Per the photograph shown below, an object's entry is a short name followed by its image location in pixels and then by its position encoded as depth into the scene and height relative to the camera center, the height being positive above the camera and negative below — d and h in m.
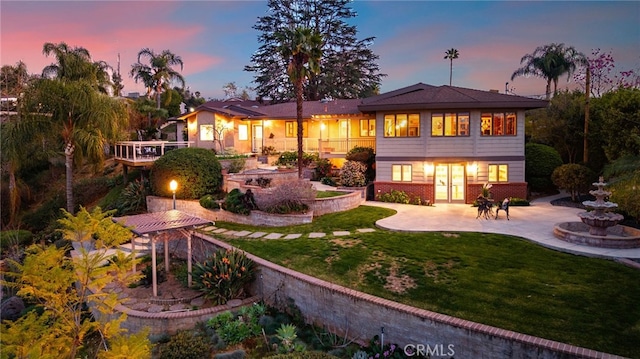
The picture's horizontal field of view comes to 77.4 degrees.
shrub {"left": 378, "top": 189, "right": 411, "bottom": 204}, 19.50 -1.88
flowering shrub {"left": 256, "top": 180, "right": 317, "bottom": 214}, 15.73 -1.56
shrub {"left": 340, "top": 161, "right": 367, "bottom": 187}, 19.97 -0.79
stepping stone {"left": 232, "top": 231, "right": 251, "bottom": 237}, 14.09 -2.62
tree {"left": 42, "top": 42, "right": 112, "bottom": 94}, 20.03 +4.91
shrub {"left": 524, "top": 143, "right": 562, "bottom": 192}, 20.67 -0.40
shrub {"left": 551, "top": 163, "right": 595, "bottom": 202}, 18.34 -0.97
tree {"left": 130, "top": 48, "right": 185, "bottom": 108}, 33.22 +7.58
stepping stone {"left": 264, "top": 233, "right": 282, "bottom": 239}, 13.59 -2.61
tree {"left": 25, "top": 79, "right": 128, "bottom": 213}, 18.56 +2.25
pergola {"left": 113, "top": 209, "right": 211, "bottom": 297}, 11.16 -1.84
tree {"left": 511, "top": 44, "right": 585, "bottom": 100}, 39.62 +9.64
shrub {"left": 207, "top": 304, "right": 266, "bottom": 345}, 9.12 -3.86
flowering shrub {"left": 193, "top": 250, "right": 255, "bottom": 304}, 10.57 -3.10
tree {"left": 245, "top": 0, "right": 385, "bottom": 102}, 43.56 +11.71
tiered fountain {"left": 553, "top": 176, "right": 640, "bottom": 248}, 11.15 -2.24
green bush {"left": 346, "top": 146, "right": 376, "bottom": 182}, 21.66 +0.11
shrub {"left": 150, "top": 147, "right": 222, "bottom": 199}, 18.38 -0.58
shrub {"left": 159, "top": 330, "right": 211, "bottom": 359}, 8.58 -4.08
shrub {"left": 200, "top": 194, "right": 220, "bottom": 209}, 17.11 -1.82
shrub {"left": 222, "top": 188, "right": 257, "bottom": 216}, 16.03 -1.72
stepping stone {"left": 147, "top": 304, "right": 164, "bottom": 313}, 10.26 -3.84
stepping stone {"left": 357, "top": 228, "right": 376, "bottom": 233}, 13.70 -2.46
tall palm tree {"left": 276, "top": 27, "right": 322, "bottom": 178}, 17.86 +4.90
